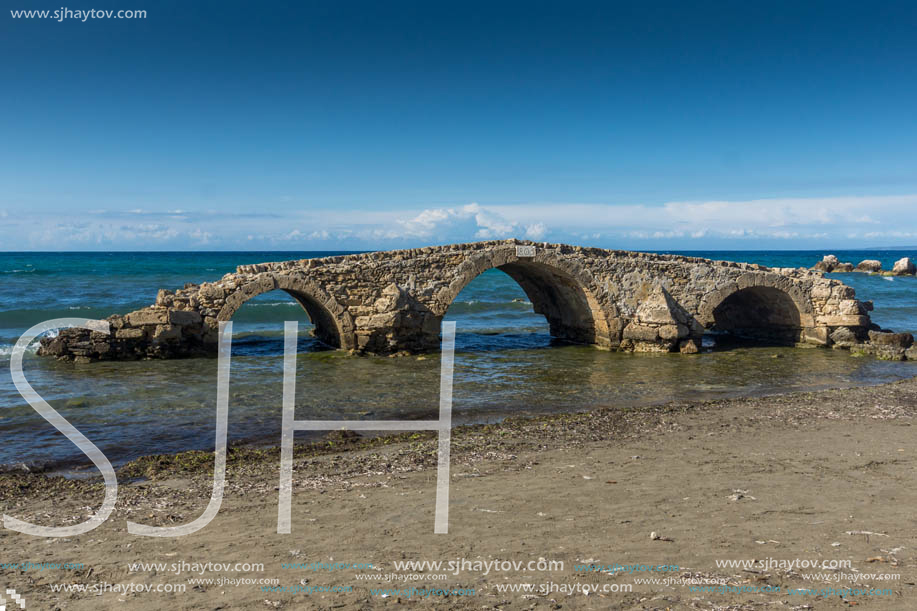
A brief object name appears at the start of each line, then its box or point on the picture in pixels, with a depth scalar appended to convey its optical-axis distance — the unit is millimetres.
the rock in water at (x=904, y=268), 54875
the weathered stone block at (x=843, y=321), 17812
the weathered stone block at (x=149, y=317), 15219
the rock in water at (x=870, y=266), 58531
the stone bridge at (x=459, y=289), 15297
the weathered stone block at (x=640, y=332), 17172
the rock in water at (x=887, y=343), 16922
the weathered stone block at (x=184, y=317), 15242
